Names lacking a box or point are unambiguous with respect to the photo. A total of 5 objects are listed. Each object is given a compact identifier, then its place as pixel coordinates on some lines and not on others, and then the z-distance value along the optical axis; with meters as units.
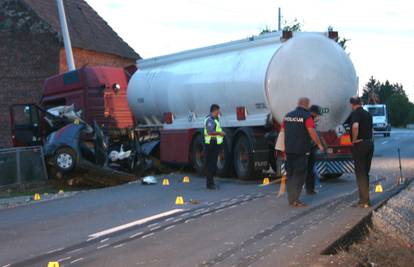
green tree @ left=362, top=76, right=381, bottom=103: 159.12
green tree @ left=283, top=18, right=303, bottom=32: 54.37
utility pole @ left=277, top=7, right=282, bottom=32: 52.20
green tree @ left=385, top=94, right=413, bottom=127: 125.62
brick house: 35.28
